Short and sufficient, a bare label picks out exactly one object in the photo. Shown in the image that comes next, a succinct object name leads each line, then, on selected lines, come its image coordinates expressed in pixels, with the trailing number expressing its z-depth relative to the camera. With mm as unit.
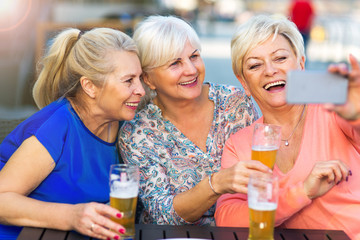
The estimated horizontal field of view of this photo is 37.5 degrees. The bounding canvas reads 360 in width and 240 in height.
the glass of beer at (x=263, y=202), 1702
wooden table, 1941
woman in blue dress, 2229
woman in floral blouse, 2650
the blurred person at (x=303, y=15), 10354
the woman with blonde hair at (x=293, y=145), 2102
